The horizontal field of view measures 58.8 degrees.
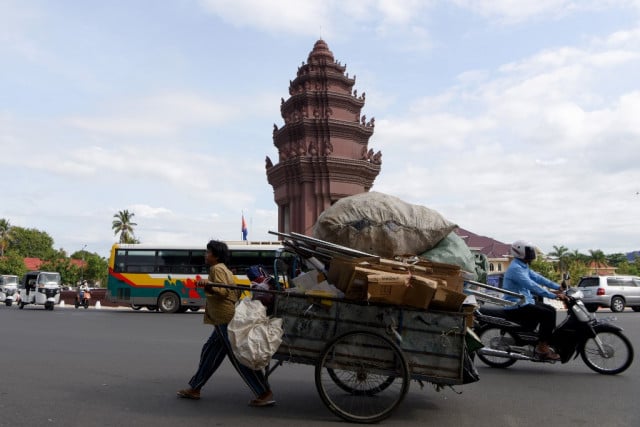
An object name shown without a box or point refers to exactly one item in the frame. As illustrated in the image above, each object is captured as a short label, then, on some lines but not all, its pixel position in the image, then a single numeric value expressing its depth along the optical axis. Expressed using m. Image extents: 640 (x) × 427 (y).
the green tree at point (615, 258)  92.38
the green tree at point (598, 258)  80.81
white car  24.16
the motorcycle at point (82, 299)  30.44
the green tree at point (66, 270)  68.44
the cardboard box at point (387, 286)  4.48
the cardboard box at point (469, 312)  4.81
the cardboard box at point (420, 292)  4.49
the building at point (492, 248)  76.31
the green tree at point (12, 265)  67.12
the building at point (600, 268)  81.95
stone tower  33.78
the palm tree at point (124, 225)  75.94
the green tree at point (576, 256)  80.19
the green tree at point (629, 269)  69.11
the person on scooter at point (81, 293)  30.58
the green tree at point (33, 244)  84.44
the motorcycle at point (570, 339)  7.02
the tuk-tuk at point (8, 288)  32.26
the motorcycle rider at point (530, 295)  7.03
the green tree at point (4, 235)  77.44
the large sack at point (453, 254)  5.63
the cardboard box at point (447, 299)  4.61
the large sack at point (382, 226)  5.49
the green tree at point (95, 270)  72.38
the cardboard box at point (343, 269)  4.61
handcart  4.63
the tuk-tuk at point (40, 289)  25.91
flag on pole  37.84
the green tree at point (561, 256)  78.81
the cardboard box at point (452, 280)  4.71
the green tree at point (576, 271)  67.04
